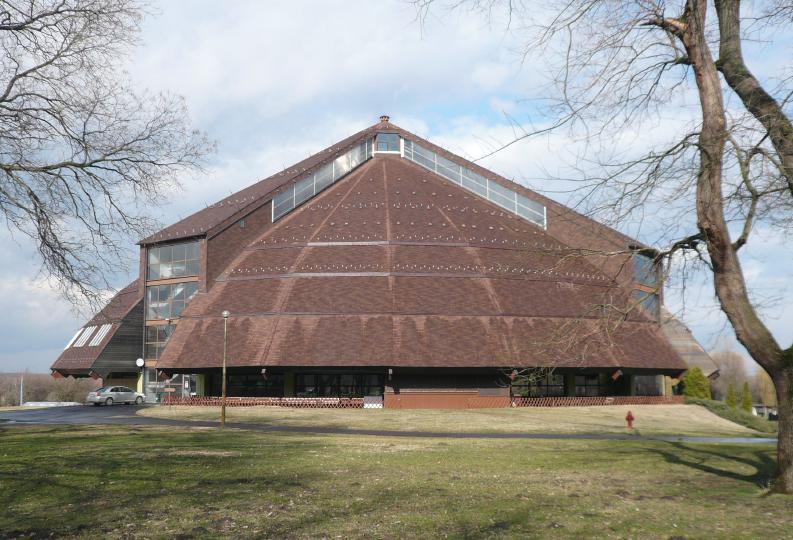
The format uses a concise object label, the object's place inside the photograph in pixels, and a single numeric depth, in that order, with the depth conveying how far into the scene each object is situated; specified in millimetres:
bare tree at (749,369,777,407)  100800
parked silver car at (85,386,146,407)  48938
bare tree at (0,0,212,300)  15977
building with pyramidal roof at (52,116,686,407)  43844
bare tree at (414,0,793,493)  12234
